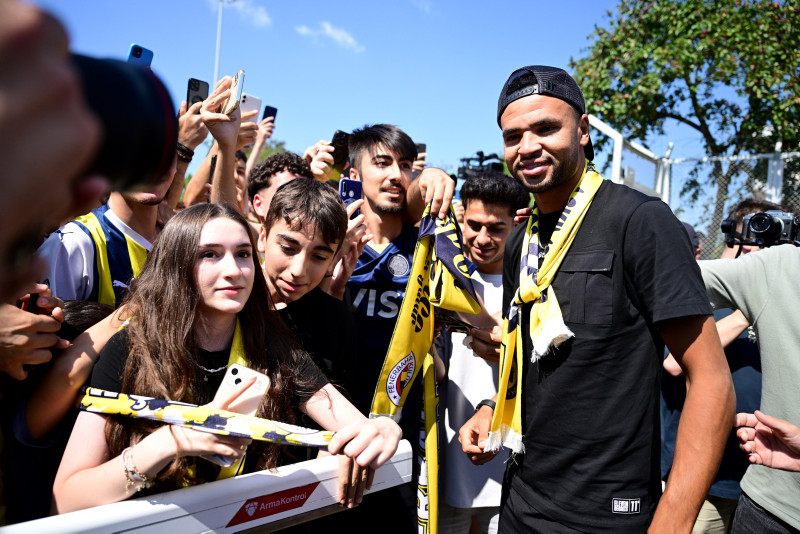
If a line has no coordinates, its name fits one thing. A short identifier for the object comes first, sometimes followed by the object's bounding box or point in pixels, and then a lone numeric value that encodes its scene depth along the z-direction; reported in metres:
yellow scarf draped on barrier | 1.43
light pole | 19.50
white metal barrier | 1.28
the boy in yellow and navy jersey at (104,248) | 2.09
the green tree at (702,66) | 8.84
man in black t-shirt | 1.59
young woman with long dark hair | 1.44
